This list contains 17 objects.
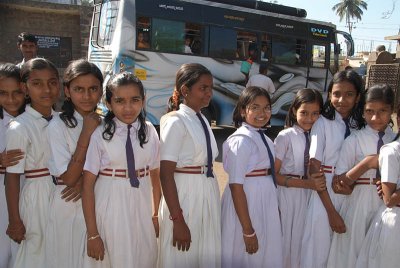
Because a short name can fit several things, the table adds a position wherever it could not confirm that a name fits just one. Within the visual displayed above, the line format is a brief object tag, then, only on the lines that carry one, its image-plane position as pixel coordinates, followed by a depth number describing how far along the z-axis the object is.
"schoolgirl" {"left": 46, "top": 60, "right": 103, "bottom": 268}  1.91
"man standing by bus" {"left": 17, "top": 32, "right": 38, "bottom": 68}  4.62
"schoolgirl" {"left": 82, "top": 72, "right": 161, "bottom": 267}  1.85
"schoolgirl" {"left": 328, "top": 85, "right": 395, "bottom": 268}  2.13
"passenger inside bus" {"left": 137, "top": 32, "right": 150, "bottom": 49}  7.16
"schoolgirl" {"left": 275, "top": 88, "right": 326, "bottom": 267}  2.40
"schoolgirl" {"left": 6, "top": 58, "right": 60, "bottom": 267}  2.04
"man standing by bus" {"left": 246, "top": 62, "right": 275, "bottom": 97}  7.67
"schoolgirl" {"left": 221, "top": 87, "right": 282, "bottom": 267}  2.12
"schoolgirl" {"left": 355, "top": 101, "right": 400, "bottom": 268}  1.94
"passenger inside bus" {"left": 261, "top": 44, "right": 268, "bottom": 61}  8.69
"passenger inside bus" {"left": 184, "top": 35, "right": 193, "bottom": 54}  7.72
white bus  7.17
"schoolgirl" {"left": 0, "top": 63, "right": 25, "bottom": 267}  2.28
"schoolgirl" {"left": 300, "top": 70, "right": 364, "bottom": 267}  2.24
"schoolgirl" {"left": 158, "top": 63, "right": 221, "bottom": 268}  1.96
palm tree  56.66
